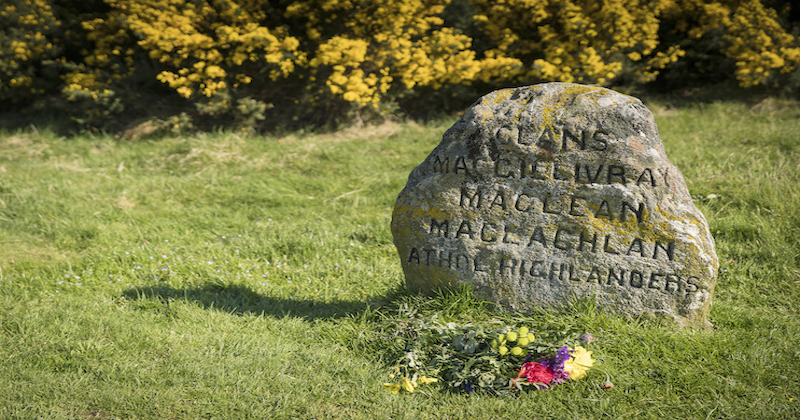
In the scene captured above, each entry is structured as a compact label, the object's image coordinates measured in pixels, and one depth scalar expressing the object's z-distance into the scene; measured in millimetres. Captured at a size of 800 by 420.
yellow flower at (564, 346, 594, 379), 2666
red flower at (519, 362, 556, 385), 2652
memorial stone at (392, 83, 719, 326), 2859
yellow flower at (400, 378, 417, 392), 2695
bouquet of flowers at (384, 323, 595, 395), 2668
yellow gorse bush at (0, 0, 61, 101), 8234
